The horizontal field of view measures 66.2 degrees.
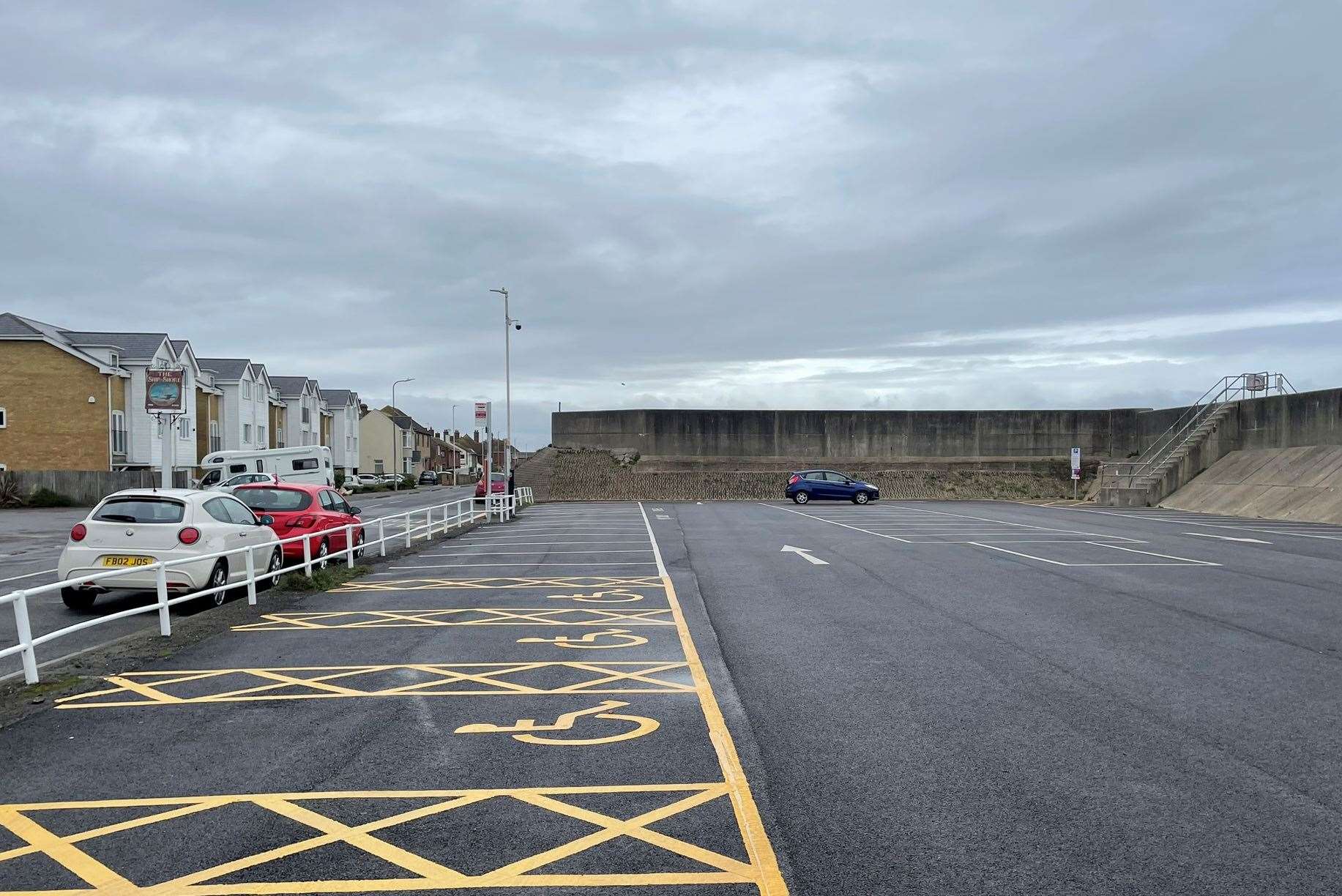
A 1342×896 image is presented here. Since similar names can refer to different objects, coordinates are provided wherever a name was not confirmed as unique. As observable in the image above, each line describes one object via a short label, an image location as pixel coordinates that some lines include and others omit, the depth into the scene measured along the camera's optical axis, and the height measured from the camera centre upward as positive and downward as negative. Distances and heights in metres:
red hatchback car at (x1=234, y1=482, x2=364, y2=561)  17.89 -1.04
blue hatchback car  45.78 -1.88
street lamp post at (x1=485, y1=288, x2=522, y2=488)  41.19 +2.91
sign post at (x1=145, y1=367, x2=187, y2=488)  15.71 +0.95
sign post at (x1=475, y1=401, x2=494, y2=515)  33.66 +1.10
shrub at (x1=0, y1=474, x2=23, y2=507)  43.91 -1.46
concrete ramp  32.28 -1.63
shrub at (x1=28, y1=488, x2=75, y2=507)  44.44 -1.79
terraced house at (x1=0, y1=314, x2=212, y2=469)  50.03 +2.84
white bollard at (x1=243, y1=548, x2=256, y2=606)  12.38 -1.54
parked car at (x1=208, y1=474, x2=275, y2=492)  33.19 -0.82
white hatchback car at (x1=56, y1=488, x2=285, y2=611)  12.23 -1.02
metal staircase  42.28 +0.15
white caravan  37.56 -0.36
